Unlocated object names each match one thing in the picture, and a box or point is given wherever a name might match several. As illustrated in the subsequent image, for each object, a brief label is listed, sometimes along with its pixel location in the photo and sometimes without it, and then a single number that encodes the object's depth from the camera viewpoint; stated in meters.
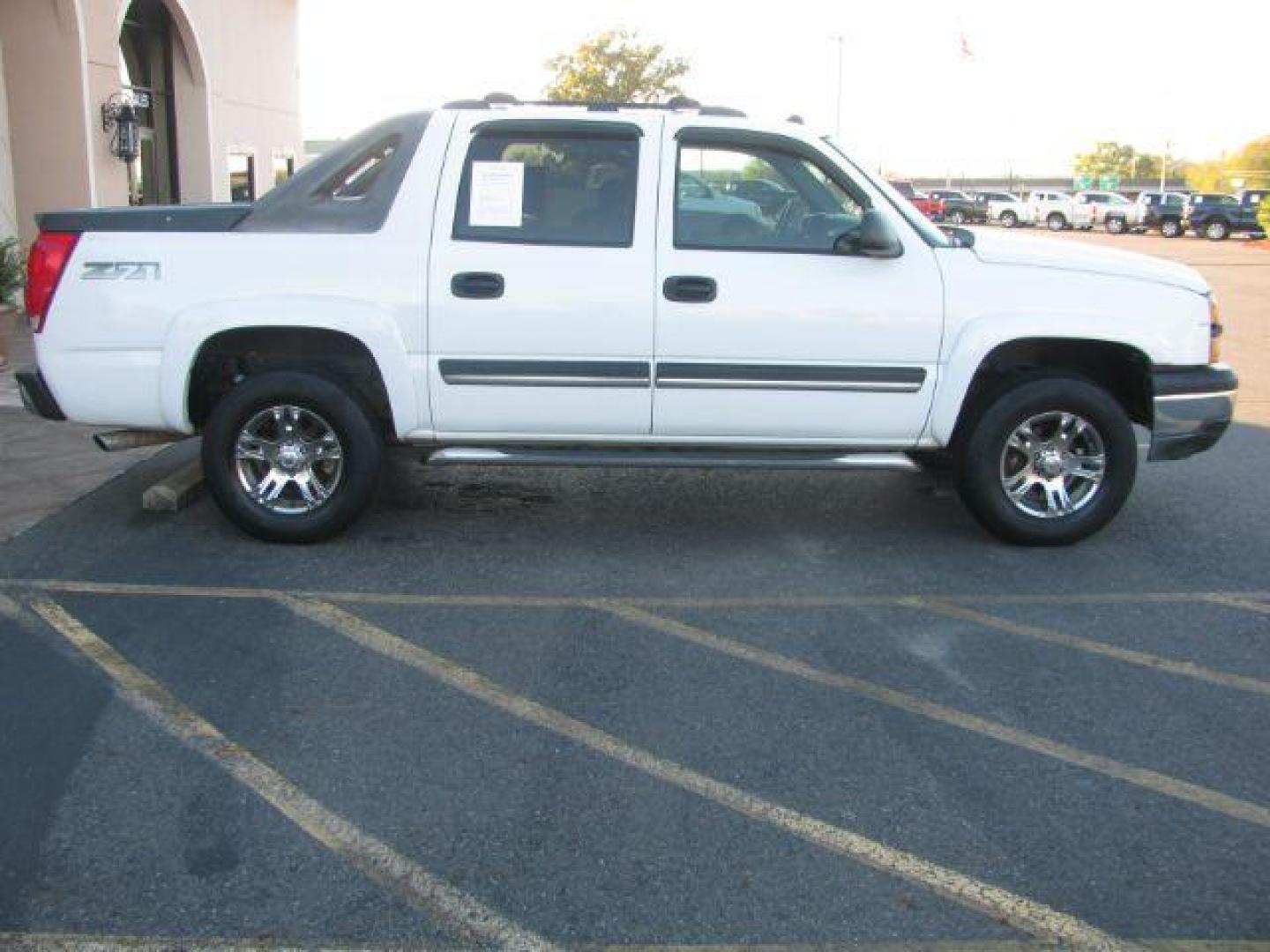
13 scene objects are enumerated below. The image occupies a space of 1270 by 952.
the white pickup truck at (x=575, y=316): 5.92
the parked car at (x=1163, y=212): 49.59
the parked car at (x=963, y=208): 59.66
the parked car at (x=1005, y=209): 58.88
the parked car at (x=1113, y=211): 52.51
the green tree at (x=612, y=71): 49.75
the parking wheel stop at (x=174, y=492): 6.68
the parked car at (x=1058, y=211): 55.00
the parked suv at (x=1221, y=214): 46.44
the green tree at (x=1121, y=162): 111.06
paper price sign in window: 6.00
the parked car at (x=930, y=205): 40.31
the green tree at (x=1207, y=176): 84.48
